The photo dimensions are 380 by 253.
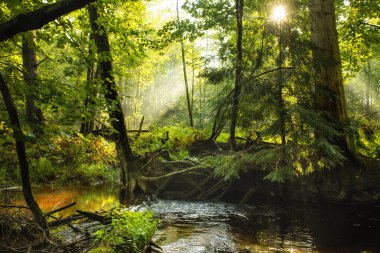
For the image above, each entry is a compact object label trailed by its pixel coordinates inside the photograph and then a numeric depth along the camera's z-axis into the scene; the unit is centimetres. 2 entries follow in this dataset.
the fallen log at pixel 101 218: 535
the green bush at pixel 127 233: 448
